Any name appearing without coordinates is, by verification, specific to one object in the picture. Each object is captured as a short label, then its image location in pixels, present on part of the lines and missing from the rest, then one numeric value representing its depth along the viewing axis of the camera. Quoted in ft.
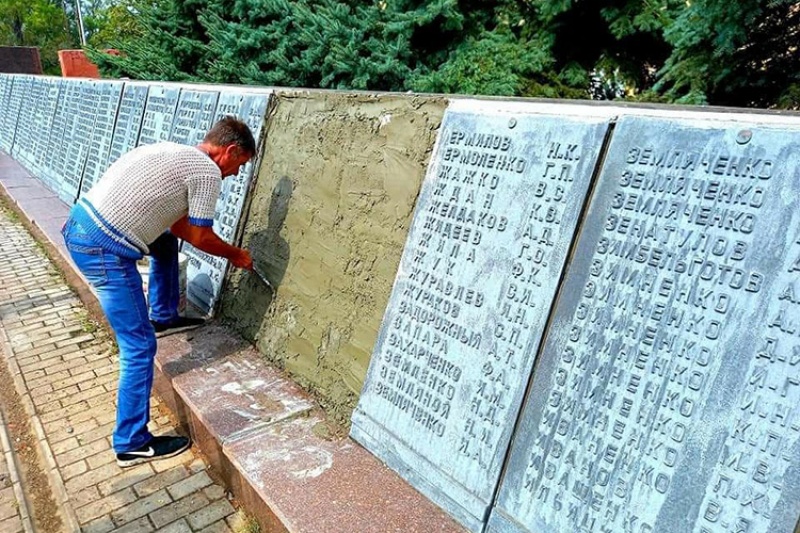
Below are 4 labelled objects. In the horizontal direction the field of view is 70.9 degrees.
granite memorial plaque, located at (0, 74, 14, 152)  34.88
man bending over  8.65
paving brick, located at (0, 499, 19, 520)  8.50
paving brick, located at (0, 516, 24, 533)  8.22
